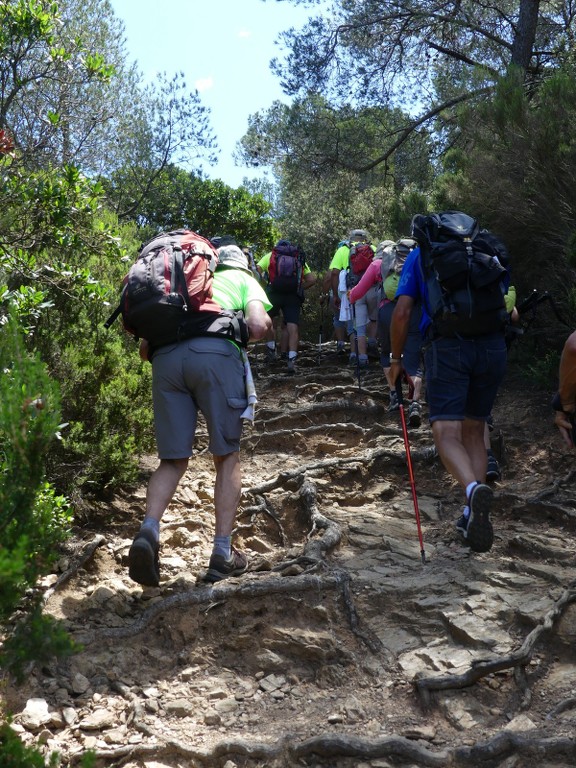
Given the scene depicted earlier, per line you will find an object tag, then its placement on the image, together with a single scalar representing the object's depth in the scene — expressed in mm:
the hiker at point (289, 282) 11086
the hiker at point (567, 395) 4052
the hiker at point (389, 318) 8008
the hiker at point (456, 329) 4707
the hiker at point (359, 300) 10617
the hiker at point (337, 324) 12461
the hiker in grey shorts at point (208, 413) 4449
